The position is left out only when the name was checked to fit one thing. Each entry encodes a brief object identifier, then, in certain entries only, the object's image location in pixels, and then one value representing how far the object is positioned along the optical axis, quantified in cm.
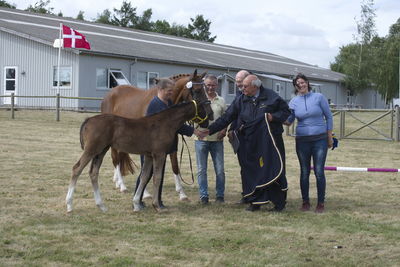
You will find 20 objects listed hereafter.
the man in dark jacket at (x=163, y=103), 823
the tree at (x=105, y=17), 8403
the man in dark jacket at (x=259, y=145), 810
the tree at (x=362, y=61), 5603
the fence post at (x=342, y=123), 2123
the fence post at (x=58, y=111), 2522
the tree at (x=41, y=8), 7179
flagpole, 2820
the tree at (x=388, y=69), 5906
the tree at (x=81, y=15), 9318
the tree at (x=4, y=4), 6075
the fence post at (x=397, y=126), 2053
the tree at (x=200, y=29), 8356
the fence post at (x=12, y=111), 2586
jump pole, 902
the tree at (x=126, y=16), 8125
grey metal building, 3116
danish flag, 2856
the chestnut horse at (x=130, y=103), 894
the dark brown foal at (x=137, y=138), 772
